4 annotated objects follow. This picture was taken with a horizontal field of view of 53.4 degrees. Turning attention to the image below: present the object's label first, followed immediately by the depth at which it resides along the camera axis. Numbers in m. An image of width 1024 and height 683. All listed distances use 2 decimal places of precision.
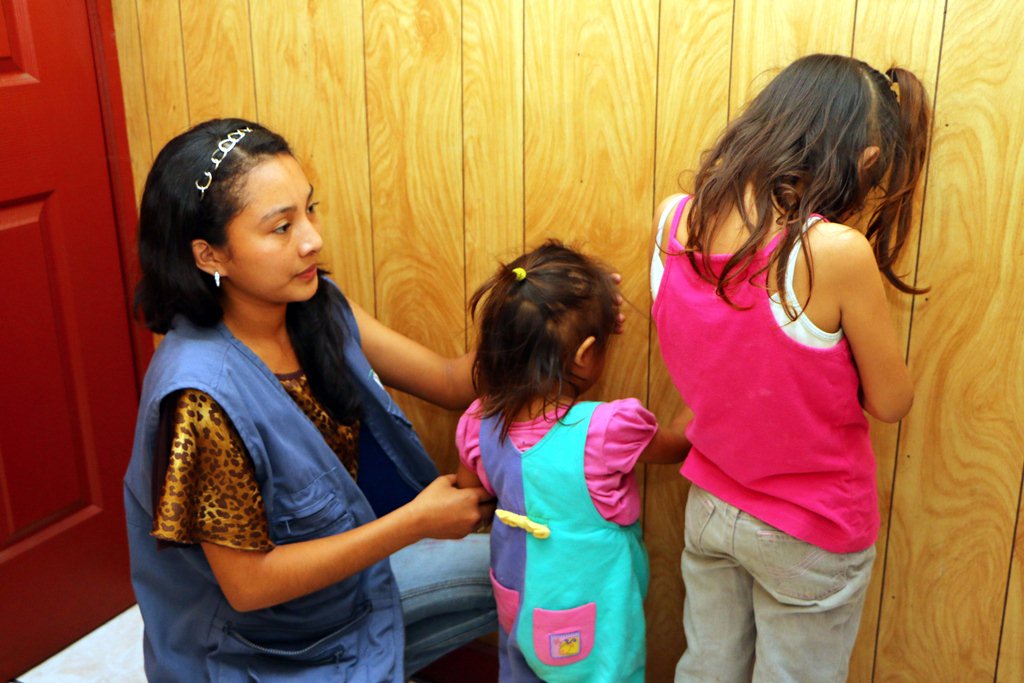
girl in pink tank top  1.20
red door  1.96
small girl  1.40
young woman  1.43
